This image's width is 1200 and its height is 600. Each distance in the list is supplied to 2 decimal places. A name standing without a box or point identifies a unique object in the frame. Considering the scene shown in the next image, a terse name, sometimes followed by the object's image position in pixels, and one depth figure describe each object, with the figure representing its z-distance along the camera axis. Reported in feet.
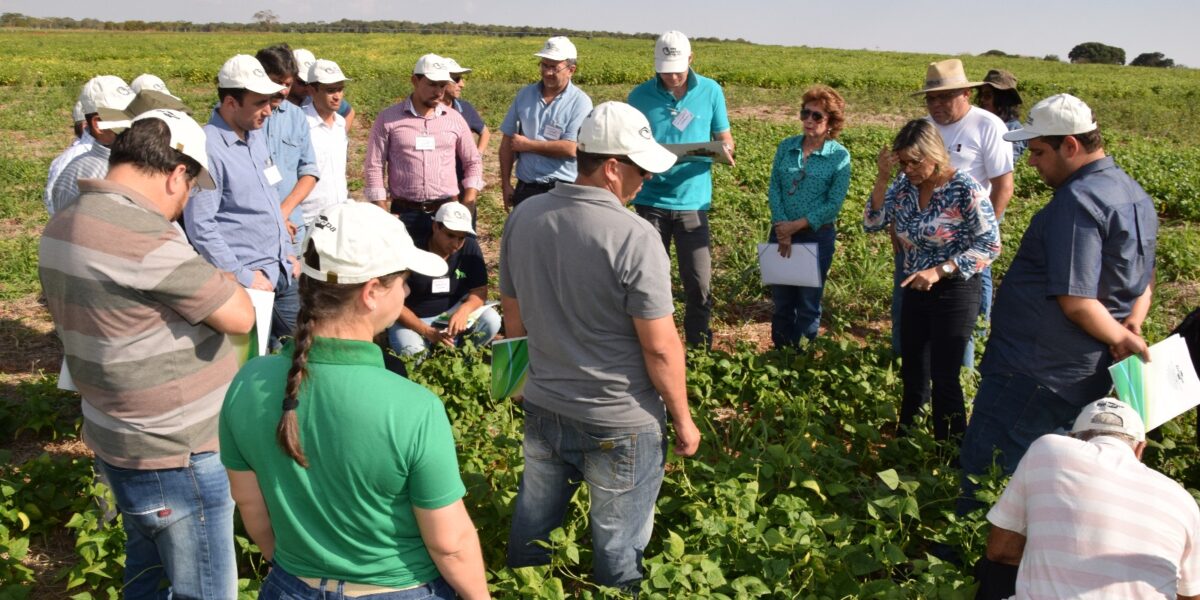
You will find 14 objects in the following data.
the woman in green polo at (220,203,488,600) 5.74
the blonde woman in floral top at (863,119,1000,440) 12.99
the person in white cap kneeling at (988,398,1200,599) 7.43
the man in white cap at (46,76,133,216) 13.01
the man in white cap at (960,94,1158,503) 9.96
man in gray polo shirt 8.33
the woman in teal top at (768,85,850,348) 16.38
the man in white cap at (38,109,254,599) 7.66
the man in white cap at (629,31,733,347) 17.12
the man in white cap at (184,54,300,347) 12.93
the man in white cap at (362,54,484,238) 18.67
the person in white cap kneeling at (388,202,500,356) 16.20
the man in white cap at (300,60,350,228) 18.44
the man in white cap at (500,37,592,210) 18.94
